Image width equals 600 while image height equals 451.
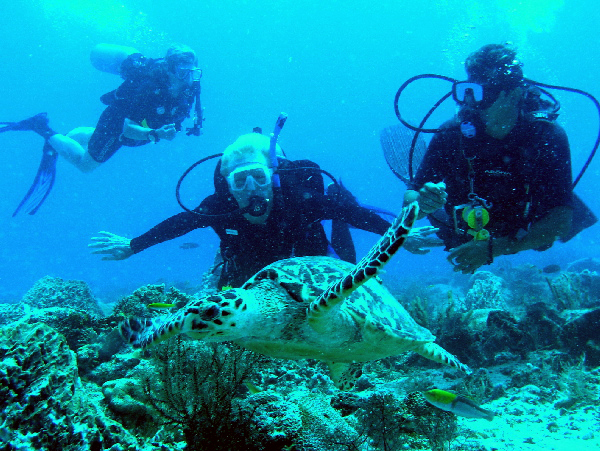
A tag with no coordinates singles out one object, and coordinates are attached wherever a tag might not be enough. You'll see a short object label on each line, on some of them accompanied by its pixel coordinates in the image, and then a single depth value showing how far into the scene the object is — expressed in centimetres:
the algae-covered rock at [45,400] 145
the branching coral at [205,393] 193
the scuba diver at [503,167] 416
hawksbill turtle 193
